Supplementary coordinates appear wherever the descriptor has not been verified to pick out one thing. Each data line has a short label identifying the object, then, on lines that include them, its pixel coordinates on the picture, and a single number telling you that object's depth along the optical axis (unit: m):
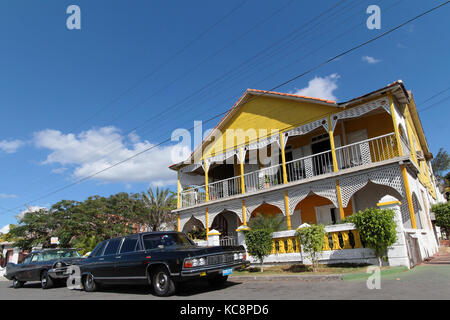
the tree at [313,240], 9.70
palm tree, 34.19
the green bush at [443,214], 15.13
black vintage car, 6.95
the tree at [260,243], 11.18
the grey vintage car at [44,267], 11.52
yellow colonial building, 11.84
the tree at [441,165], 45.41
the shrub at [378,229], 8.72
